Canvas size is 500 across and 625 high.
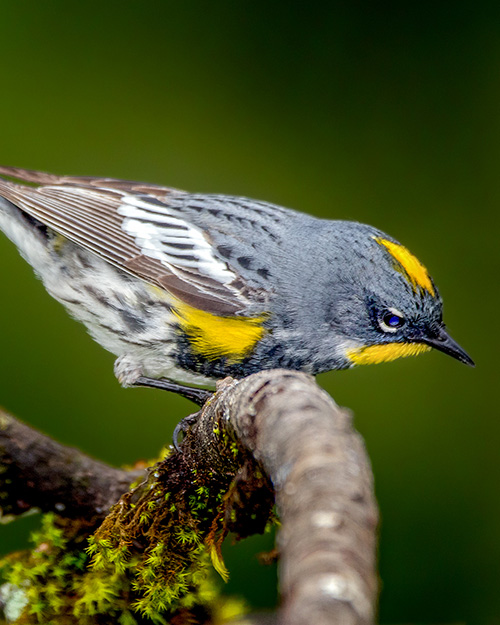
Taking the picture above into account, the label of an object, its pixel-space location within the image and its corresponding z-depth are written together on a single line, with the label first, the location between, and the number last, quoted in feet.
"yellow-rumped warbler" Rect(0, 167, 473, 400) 22.09
